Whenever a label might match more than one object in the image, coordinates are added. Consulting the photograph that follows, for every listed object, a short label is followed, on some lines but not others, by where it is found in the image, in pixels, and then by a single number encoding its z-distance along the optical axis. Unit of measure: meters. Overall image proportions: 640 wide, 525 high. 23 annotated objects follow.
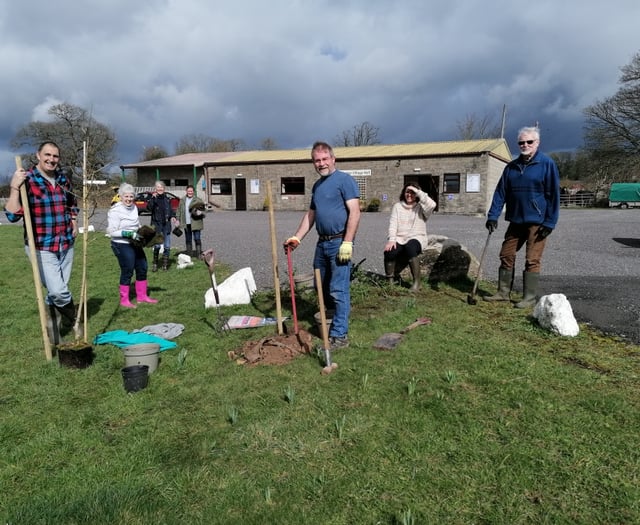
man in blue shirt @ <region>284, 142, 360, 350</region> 4.45
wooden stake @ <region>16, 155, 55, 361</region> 4.18
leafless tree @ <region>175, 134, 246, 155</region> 69.37
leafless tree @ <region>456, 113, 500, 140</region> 58.12
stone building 29.55
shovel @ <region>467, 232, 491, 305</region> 6.20
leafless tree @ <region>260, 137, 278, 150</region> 70.00
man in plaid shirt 4.44
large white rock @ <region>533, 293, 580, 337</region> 4.81
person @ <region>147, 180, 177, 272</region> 10.39
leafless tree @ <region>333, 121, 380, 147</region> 64.75
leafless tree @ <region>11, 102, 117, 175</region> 41.38
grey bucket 4.16
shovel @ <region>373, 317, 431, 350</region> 4.61
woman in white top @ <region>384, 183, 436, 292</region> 6.86
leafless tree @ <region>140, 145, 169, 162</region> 60.78
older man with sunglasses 5.58
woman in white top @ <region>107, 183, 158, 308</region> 6.31
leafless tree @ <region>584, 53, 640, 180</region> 43.22
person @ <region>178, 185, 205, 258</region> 10.80
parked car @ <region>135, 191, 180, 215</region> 27.79
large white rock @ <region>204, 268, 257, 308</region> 6.56
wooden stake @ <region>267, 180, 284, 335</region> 4.75
